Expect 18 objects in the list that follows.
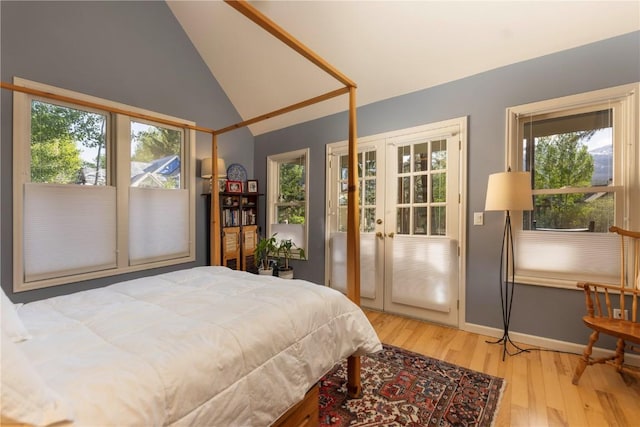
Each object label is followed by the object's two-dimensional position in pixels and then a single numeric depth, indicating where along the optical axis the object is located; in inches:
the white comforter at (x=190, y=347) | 29.8
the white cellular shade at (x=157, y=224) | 118.1
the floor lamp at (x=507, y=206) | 83.6
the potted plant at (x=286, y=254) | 148.7
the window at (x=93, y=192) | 92.4
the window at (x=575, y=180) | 82.7
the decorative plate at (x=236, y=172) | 158.4
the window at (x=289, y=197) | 154.2
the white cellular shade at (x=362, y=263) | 128.4
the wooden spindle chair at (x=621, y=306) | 67.2
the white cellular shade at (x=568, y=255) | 83.9
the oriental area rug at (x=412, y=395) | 60.1
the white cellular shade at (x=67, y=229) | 92.8
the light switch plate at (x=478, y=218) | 101.9
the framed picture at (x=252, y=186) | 162.1
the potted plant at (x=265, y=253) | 147.7
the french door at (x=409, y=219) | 109.0
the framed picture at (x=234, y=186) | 147.6
